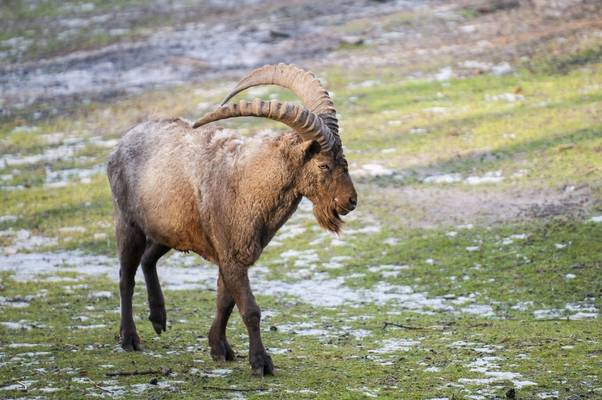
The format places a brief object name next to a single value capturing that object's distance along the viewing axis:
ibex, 20.44
